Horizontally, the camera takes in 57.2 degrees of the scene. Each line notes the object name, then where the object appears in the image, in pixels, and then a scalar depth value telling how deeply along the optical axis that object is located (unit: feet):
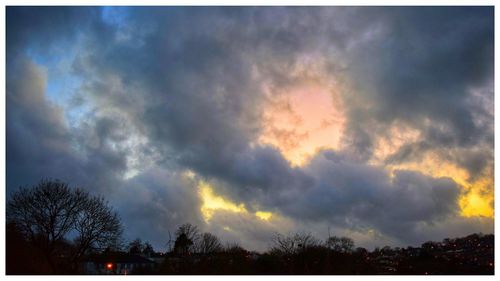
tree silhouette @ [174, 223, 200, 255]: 322.63
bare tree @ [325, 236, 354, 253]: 352.79
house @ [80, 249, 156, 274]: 186.29
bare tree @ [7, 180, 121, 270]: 169.20
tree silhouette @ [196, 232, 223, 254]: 327.80
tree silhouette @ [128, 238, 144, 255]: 376.48
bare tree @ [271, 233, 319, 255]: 278.17
